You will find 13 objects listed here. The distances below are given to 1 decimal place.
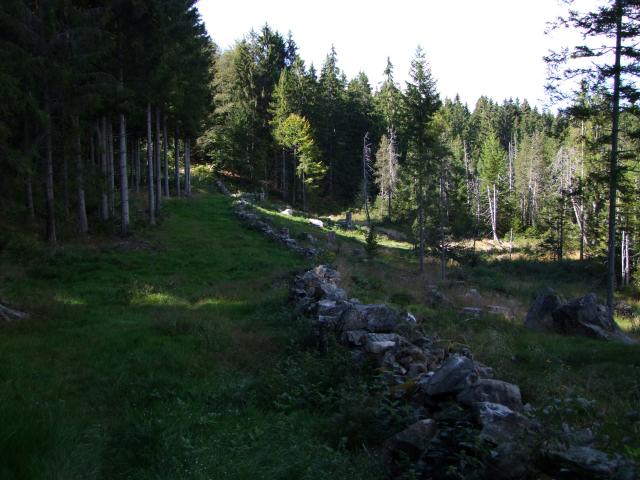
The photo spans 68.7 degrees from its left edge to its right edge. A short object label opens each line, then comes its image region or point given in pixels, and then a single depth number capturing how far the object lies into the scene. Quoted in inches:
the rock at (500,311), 677.3
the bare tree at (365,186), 2110.5
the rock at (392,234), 2021.4
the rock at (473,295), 822.1
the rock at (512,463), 149.4
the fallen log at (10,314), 397.0
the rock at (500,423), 166.7
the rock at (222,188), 1945.6
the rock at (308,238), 1067.9
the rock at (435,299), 660.7
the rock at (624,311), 873.4
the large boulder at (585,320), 533.6
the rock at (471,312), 585.0
